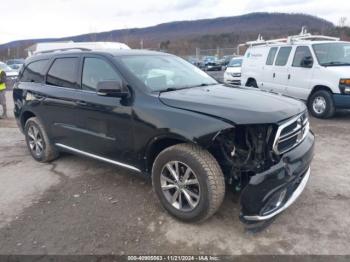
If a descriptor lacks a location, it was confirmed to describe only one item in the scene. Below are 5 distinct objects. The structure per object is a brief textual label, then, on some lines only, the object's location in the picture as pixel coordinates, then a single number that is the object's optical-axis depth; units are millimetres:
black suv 3051
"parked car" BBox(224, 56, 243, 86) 14195
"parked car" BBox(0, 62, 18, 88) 21853
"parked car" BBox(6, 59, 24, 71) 35219
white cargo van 7750
